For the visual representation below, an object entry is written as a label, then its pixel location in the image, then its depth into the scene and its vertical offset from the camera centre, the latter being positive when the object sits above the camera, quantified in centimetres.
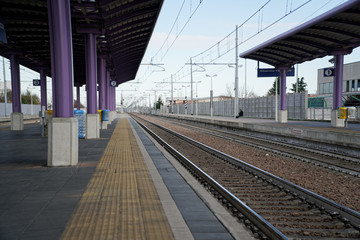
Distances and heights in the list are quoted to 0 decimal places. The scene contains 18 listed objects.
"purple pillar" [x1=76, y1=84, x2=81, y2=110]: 4300 +196
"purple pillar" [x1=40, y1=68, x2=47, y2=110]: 2898 +161
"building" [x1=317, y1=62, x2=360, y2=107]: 4888 +380
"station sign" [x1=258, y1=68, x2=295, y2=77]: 2677 +276
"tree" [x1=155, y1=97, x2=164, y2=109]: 12595 +74
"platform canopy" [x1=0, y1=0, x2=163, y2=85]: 1334 +406
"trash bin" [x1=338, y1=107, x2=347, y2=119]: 1988 -56
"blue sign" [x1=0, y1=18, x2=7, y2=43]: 1060 +248
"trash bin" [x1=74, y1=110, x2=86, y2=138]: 1739 -94
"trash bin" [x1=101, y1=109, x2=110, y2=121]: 2228 -71
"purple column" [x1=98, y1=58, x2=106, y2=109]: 2395 +193
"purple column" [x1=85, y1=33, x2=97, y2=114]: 1606 +222
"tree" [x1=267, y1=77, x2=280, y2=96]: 9930 +447
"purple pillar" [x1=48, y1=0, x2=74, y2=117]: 831 +137
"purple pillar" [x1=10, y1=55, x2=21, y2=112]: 2131 +159
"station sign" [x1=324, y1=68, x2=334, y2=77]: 2127 +219
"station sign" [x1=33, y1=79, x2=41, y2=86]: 2958 +219
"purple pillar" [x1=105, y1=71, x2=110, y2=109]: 3251 +189
